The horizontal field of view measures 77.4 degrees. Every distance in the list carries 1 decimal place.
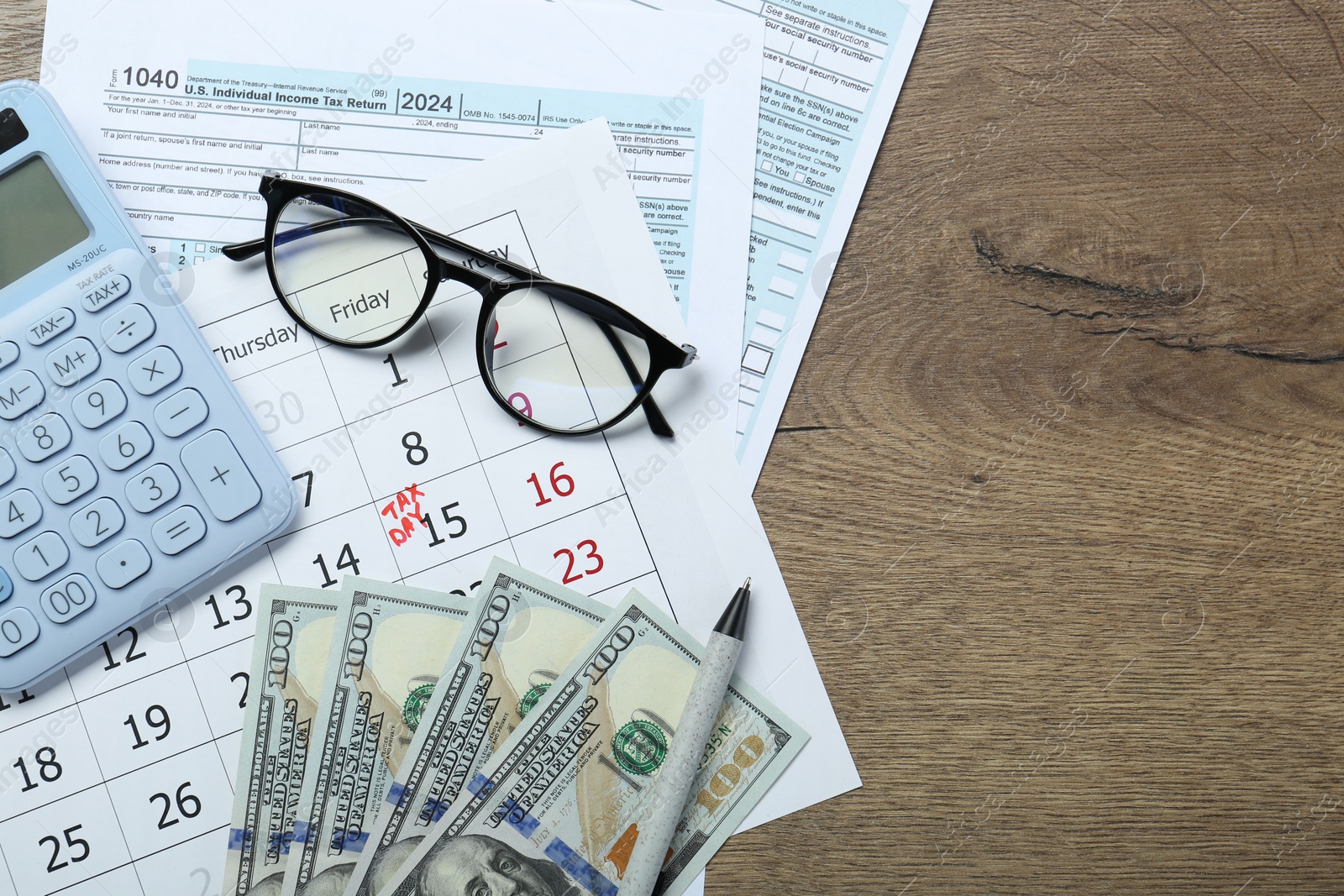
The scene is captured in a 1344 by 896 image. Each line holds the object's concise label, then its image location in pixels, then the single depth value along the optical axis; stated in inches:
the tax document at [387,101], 24.2
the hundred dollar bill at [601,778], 22.3
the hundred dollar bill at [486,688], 22.5
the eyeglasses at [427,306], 23.6
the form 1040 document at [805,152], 23.8
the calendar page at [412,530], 22.6
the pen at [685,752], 21.8
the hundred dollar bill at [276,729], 22.4
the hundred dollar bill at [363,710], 22.5
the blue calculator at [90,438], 22.4
